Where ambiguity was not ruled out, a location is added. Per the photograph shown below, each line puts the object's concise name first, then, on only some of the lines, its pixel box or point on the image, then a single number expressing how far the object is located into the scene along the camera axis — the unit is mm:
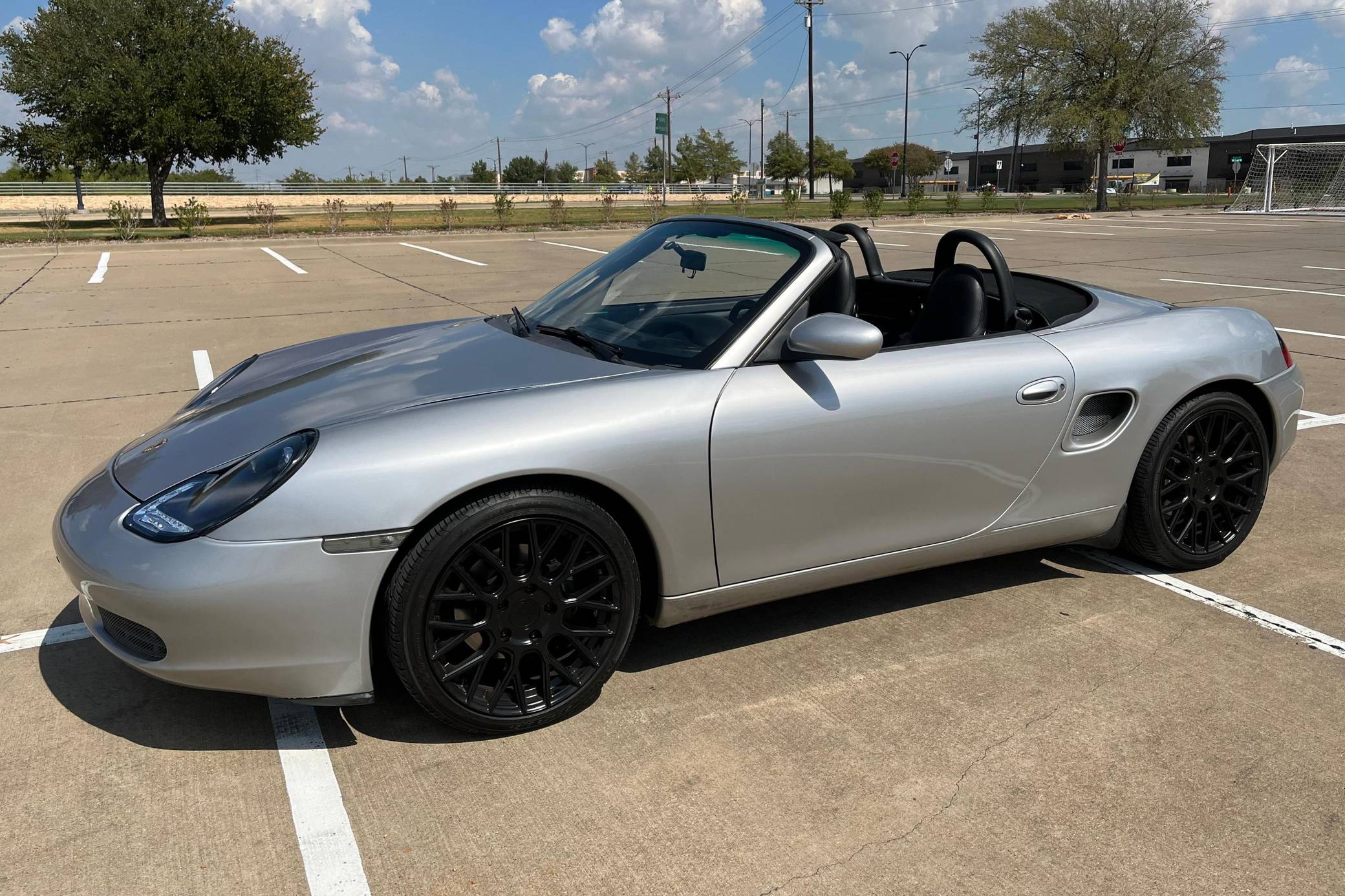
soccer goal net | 34781
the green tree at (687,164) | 90312
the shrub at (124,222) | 24094
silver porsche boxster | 2498
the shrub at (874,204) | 31172
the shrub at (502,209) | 29053
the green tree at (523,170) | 119312
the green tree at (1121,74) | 41250
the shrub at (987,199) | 41141
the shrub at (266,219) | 25531
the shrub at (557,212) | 29031
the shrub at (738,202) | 32375
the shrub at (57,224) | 22391
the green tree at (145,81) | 32094
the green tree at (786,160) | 98000
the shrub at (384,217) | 26688
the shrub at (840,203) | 31603
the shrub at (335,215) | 26234
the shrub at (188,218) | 24453
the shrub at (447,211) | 27141
